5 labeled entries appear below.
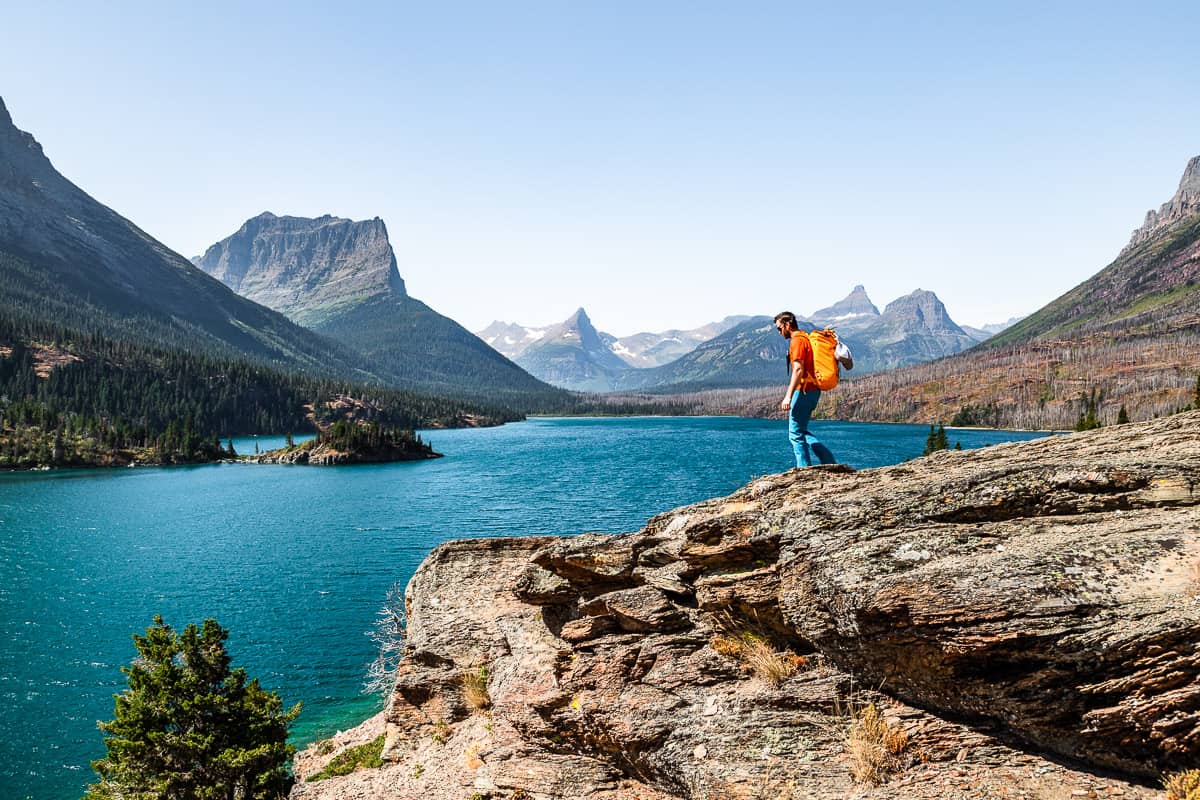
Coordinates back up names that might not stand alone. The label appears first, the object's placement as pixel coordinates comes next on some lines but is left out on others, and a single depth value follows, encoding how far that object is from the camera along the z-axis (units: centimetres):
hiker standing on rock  1664
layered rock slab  909
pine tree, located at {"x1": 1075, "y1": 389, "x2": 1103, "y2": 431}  9644
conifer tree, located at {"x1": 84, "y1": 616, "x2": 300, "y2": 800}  2098
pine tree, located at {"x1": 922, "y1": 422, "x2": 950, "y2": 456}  10218
